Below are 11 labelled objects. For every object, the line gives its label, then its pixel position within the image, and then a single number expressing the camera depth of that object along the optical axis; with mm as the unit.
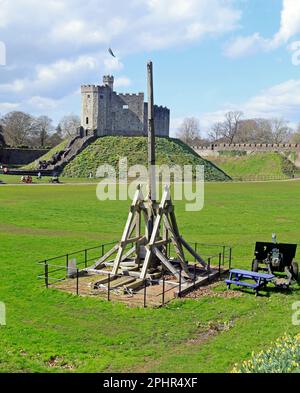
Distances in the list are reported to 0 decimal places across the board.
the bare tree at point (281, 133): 138125
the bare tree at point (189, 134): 143712
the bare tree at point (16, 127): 105625
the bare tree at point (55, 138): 116769
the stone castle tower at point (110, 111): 75438
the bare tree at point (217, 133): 138375
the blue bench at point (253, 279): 12406
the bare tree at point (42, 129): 112706
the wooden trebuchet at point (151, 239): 13117
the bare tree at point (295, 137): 122944
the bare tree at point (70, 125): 126988
